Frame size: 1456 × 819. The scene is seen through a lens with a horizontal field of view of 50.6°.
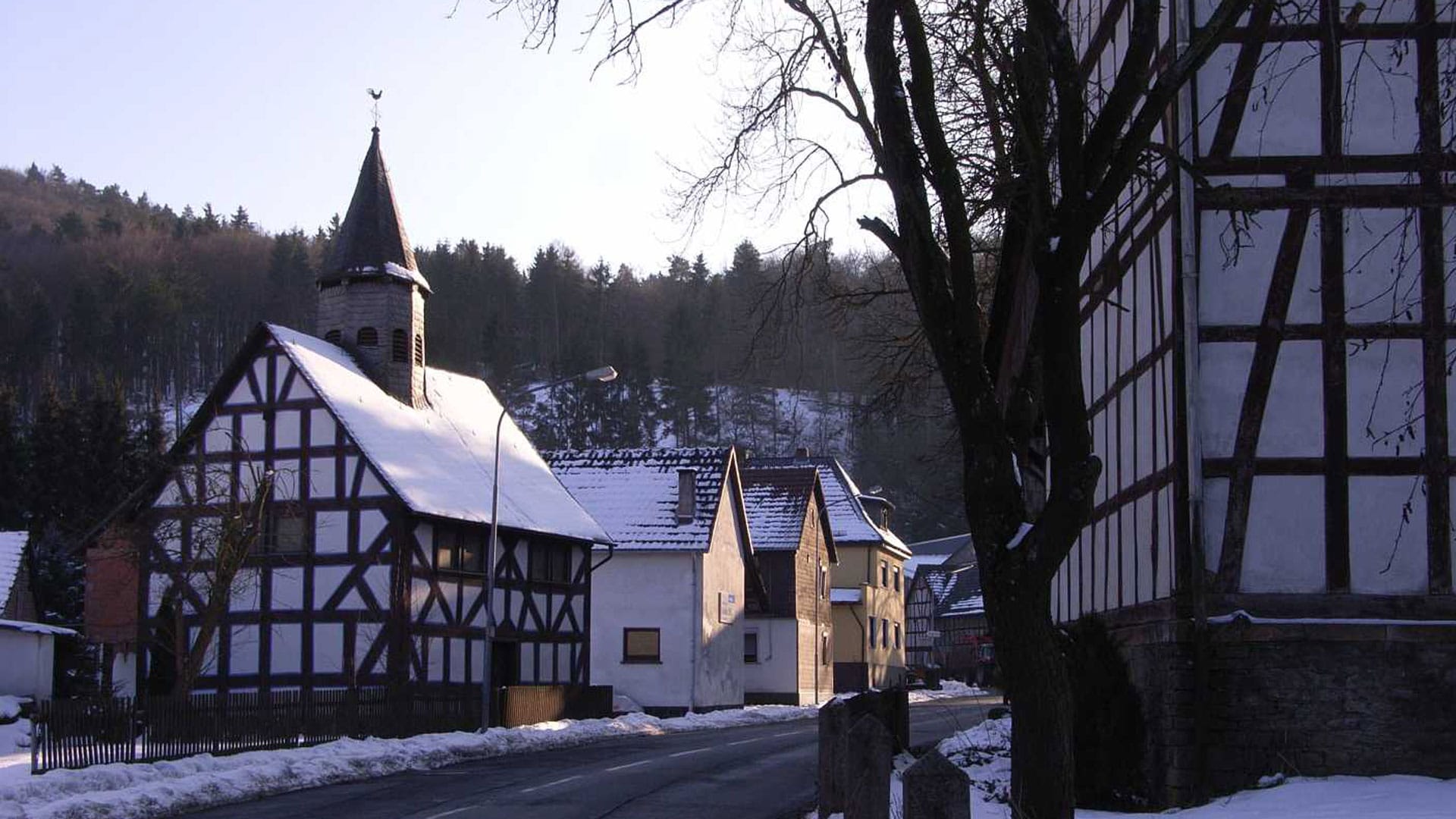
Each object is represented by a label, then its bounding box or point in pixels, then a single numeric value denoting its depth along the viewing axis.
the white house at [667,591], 43.75
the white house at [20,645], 40.97
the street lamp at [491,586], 29.07
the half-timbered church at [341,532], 32.69
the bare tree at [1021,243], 9.30
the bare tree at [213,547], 28.92
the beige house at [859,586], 63.19
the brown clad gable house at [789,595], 52.34
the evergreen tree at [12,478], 59.53
